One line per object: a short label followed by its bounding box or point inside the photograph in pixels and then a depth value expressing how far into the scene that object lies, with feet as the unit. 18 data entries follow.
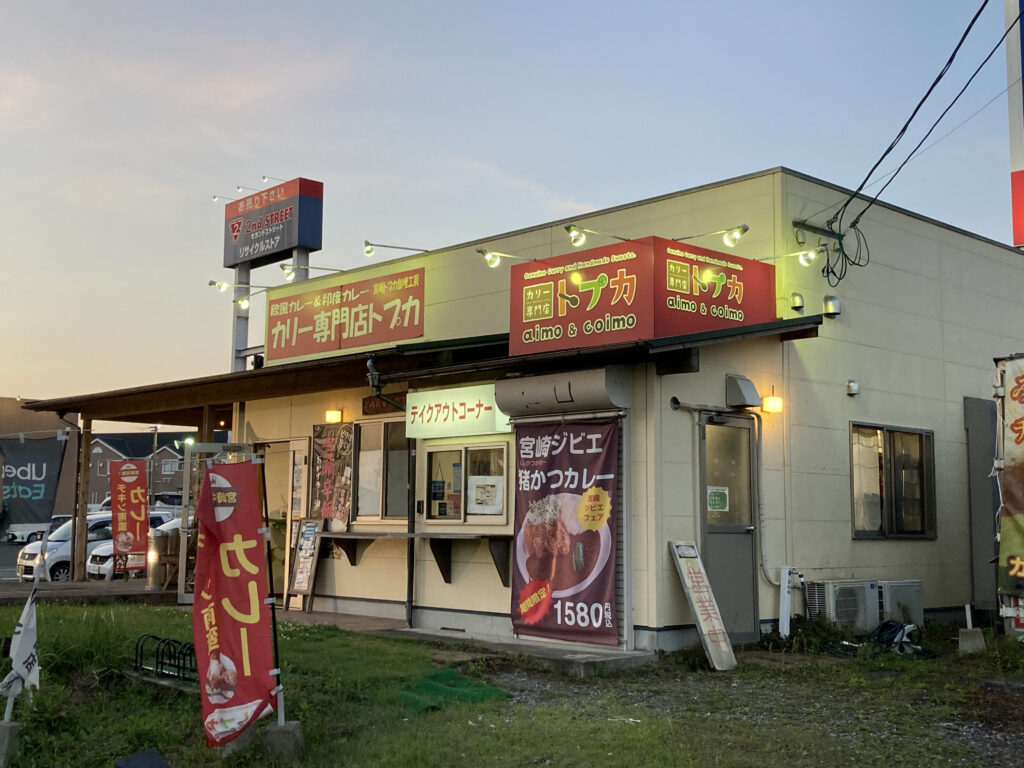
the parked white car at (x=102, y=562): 65.96
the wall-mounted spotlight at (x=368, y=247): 47.14
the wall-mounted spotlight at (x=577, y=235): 38.42
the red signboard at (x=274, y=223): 75.61
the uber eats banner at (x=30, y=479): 44.39
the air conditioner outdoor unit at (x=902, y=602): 38.37
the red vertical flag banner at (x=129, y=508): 56.85
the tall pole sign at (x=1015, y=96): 34.06
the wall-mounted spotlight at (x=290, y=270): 53.45
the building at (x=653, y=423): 33.55
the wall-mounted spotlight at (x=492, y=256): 43.97
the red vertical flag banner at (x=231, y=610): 20.26
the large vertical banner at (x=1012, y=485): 32.30
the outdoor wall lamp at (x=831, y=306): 38.86
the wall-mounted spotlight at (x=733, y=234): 37.23
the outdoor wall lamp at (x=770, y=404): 36.86
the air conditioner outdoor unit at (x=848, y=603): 36.63
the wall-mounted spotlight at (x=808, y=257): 37.70
